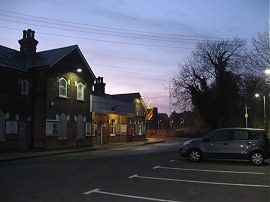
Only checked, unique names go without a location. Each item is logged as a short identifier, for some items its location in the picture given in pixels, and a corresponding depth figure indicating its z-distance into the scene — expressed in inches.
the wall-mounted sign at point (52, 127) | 1049.5
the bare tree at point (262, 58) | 950.5
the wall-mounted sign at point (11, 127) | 938.7
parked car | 619.2
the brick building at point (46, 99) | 961.5
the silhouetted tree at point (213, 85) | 1803.6
